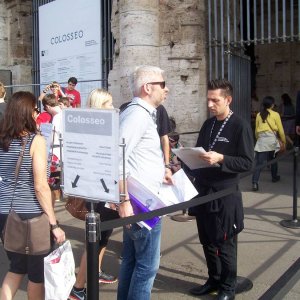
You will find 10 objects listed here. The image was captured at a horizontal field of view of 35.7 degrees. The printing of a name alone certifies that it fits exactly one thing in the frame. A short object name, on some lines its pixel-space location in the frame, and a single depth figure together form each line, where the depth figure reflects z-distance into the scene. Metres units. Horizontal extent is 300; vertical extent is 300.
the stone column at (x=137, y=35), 8.27
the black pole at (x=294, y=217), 5.54
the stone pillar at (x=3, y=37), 12.76
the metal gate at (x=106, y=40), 10.16
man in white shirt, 2.76
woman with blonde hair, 3.47
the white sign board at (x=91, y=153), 2.46
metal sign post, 2.14
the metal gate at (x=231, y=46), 8.64
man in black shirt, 3.43
